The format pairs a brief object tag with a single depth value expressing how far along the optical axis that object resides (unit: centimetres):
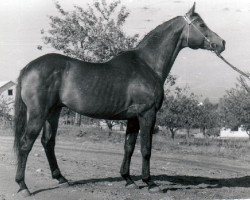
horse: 657
